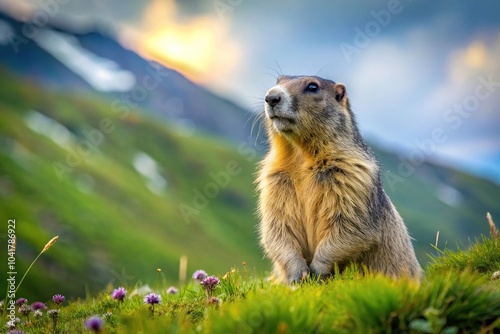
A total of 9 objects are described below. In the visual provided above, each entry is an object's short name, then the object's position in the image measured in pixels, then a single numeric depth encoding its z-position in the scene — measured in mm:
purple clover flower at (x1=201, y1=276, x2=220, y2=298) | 6883
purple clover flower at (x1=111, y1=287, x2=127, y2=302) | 7412
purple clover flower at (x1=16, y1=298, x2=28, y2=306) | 8008
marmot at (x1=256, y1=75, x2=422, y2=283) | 7961
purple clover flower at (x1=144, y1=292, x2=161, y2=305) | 6457
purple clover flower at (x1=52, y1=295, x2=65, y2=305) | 7425
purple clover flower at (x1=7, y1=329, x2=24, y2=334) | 6362
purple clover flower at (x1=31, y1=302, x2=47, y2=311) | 8023
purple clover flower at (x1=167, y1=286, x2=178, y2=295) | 8674
